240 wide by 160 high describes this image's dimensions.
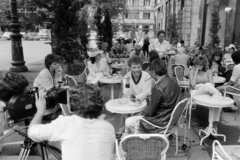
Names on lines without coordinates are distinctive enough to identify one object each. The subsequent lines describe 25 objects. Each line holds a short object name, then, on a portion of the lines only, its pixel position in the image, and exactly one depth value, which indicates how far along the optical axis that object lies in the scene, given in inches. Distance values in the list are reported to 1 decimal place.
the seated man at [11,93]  96.8
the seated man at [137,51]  313.2
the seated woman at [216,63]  235.3
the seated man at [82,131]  69.0
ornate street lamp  384.5
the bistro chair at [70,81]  188.5
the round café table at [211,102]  140.1
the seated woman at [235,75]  183.6
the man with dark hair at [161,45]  341.1
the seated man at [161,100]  116.3
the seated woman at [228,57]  315.0
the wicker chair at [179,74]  232.5
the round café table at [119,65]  300.7
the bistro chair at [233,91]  183.9
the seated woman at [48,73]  174.7
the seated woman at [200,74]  186.5
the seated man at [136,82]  153.3
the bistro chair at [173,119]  114.3
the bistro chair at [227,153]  79.7
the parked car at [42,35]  1617.9
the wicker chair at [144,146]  80.8
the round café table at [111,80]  215.5
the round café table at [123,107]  131.0
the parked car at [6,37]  1556.3
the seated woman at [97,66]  238.2
